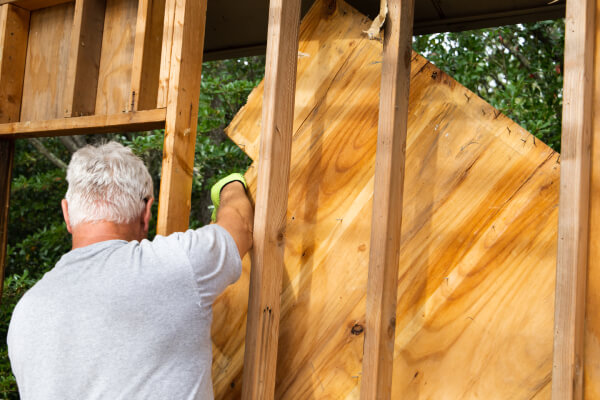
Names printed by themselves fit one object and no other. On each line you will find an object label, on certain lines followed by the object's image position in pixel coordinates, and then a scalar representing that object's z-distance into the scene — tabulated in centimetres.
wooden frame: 180
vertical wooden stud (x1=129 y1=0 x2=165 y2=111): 193
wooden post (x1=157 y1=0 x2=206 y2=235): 176
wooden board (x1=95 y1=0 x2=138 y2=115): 204
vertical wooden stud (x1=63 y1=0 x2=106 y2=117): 207
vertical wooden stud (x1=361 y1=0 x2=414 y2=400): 146
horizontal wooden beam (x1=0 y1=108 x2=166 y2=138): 186
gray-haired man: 136
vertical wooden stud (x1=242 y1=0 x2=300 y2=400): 158
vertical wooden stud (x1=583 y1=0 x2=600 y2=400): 128
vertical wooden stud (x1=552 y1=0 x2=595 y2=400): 125
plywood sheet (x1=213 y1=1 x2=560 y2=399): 154
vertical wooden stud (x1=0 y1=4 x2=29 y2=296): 235
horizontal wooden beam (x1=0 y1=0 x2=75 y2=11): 233
